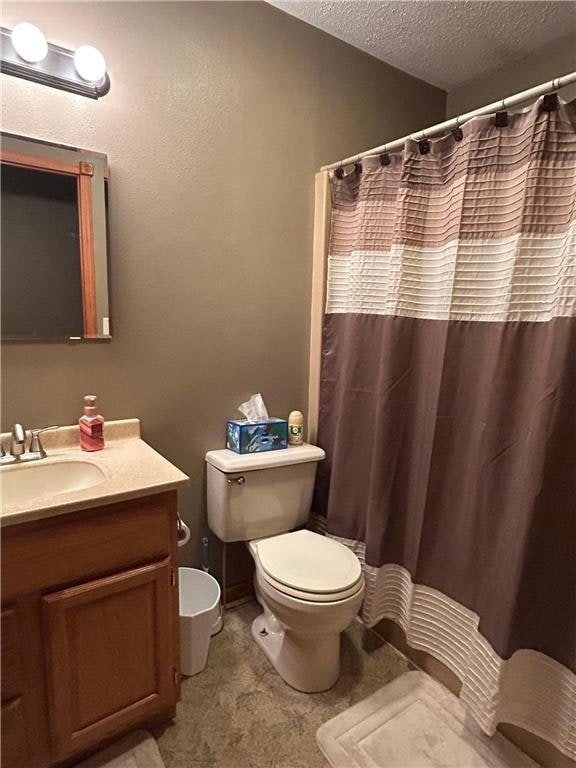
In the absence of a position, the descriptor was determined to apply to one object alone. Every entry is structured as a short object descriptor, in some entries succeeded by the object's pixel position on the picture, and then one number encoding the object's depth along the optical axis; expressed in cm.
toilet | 137
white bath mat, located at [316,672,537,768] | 127
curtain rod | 110
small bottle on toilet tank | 188
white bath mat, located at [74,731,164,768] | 121
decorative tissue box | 171
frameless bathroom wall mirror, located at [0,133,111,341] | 127
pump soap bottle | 138
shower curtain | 114
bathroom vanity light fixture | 117
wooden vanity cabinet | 101
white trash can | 148
